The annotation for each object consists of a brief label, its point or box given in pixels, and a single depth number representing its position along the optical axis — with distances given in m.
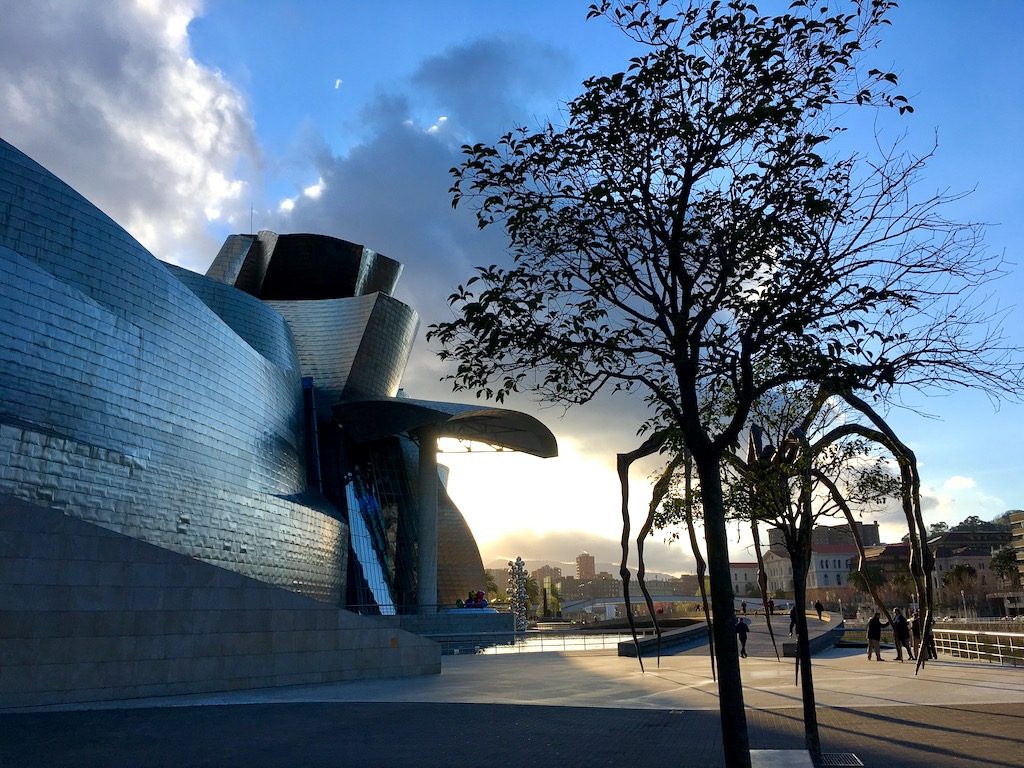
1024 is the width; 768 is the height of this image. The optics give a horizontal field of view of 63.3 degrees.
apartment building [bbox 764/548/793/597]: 136.75
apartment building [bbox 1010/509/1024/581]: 98.68
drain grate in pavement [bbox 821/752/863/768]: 8.38
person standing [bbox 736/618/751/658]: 23.64
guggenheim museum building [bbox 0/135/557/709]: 15.36
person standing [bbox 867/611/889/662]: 21.20
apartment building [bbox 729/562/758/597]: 170.49
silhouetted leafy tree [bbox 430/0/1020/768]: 7.38
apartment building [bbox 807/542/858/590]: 139.00
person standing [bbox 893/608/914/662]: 20.33
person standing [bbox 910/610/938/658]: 12.63
